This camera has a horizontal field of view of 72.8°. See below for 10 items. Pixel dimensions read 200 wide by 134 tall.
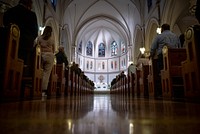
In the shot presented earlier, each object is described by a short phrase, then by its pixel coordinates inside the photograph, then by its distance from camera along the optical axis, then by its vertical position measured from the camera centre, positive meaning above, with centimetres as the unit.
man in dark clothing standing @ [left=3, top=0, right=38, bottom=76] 205 +96
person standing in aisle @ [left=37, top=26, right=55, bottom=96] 260 +65
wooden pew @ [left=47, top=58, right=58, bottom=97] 286 +4
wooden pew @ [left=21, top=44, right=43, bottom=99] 208 +7
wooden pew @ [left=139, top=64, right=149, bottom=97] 376 +20
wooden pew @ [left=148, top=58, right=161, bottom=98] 308 +14
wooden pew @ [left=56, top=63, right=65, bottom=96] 349 +18
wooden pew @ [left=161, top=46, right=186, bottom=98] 247 +25
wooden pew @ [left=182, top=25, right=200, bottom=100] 179 +30
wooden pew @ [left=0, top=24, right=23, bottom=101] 156 +26
